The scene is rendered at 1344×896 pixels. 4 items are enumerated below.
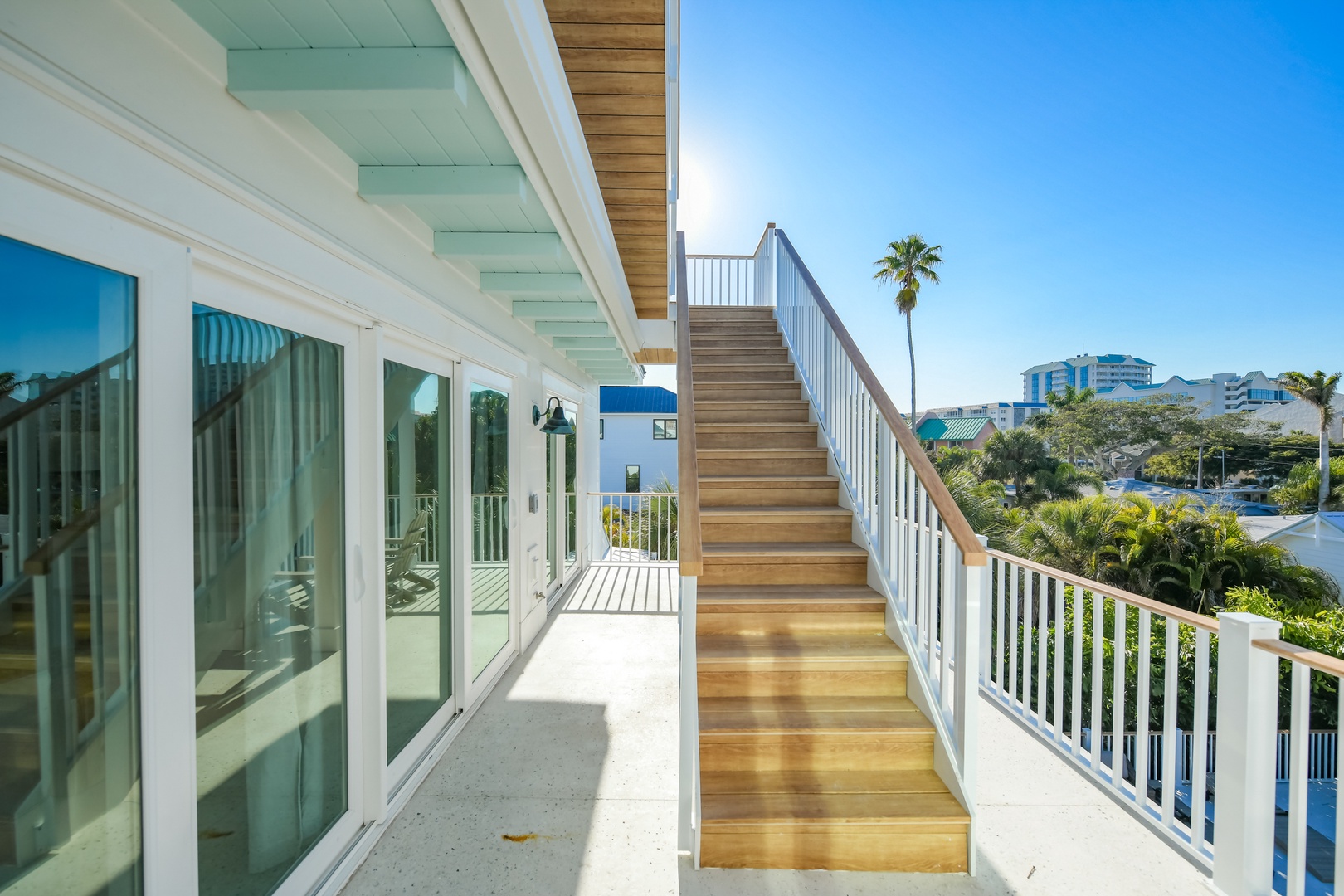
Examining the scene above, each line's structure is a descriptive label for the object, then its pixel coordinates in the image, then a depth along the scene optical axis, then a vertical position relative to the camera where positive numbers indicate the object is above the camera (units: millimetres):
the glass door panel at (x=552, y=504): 5533 -666
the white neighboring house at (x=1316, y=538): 11664 -2235
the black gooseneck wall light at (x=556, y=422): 4422 +108
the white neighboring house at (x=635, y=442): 19094 -199
